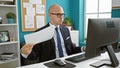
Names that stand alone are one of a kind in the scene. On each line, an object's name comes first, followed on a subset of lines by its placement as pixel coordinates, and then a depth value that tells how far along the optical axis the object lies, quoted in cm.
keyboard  163
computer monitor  127
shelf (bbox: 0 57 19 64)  289
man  192
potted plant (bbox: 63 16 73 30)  404
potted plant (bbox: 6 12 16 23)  301
